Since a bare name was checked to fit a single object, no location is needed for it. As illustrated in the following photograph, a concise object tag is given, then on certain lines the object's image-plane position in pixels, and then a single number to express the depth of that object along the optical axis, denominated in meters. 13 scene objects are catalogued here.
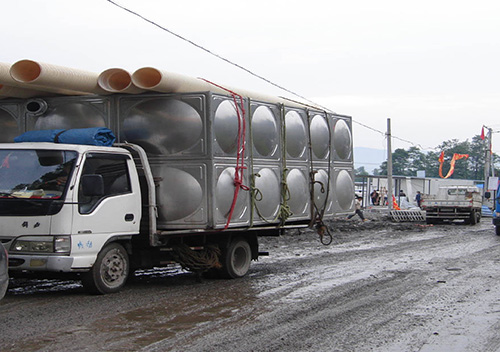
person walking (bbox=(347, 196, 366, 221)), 33.31
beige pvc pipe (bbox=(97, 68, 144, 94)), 10.21
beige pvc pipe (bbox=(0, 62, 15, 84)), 9.77
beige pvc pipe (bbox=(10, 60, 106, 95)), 9.62
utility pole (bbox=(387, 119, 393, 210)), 38.19
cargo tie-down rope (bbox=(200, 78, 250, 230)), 10.84
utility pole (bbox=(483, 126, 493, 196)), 54.26
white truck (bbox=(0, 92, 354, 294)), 9.05
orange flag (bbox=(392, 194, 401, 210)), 42.31
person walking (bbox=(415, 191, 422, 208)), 48.72
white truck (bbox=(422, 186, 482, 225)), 34.03
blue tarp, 9.86
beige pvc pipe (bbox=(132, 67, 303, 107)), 9.91
